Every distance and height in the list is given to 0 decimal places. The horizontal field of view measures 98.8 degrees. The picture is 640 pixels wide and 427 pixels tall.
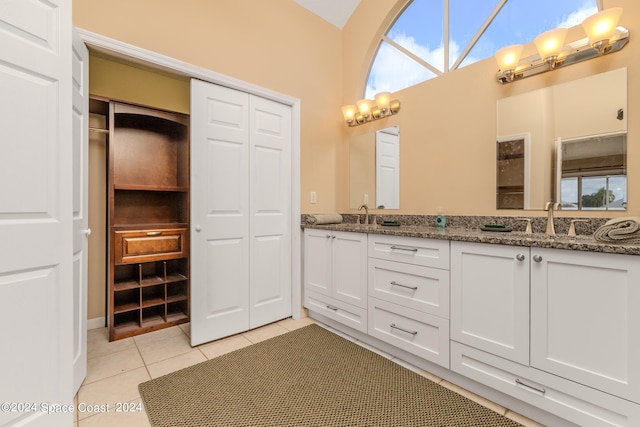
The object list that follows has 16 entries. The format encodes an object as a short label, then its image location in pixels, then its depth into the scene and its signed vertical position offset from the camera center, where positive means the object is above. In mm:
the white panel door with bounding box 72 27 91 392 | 1585 +44
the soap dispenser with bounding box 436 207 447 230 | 2246 -68
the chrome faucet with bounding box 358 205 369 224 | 2777 +6
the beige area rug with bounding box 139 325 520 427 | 1415 -1070
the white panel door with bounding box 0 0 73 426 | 1115 +9
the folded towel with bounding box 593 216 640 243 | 1195 -80
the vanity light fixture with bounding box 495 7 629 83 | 1583 +1043
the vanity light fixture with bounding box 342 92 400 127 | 2703 +1070
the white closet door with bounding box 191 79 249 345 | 2186 +0
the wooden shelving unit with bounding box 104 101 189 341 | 2389 -75
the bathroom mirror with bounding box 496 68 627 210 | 1631 +574
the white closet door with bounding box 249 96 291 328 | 2508 +11
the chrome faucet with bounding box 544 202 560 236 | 1721 -43
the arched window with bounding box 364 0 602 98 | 1910 +1482
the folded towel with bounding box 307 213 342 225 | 2650 -65
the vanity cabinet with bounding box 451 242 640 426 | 1145 -553
